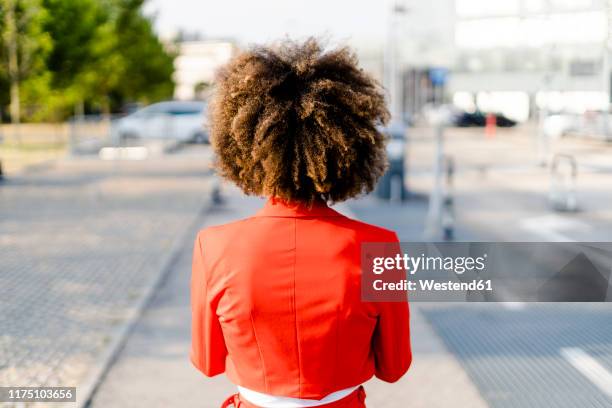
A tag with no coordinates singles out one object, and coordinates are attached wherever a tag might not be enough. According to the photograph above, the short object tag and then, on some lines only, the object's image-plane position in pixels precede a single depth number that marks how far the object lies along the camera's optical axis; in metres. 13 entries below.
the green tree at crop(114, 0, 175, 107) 38.69
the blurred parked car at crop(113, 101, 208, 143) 31.81
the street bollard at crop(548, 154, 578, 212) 12.34
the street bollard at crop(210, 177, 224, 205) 12.89
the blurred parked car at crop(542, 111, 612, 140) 16.78
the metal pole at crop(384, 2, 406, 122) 18.70
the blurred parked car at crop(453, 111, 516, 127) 49.09
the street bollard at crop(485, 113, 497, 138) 42.35
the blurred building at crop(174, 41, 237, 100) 123.12
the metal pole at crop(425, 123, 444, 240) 9.73
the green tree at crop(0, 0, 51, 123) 19.42
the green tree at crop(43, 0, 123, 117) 24.50
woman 1.73
